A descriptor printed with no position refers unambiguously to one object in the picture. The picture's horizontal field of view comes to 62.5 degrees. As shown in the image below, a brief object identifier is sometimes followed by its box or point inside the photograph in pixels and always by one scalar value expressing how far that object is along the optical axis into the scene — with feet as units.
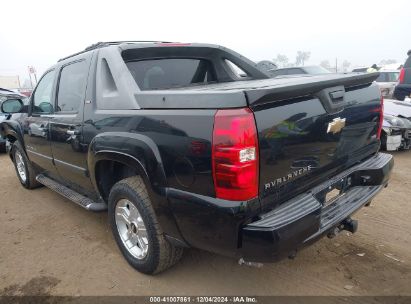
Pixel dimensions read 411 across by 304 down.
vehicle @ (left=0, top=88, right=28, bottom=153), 26.17
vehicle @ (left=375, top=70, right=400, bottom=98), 43.11
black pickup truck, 6.38
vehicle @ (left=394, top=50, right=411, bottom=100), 31.14
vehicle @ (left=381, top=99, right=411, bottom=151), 20.10
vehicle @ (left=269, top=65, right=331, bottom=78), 31.99
